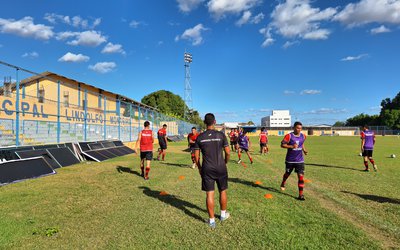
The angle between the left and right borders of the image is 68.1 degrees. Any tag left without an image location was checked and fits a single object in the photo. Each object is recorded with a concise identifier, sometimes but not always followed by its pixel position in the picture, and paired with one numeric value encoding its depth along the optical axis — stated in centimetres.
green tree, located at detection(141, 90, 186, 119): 7400
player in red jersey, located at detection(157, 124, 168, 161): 1544
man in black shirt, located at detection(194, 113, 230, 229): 536
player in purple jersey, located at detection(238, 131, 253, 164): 1484
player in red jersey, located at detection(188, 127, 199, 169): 1330
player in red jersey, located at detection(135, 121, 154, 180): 1012
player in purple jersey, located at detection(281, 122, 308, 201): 754
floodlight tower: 7706
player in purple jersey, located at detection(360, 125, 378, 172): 1236
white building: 18588
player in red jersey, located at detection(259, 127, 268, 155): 2087
